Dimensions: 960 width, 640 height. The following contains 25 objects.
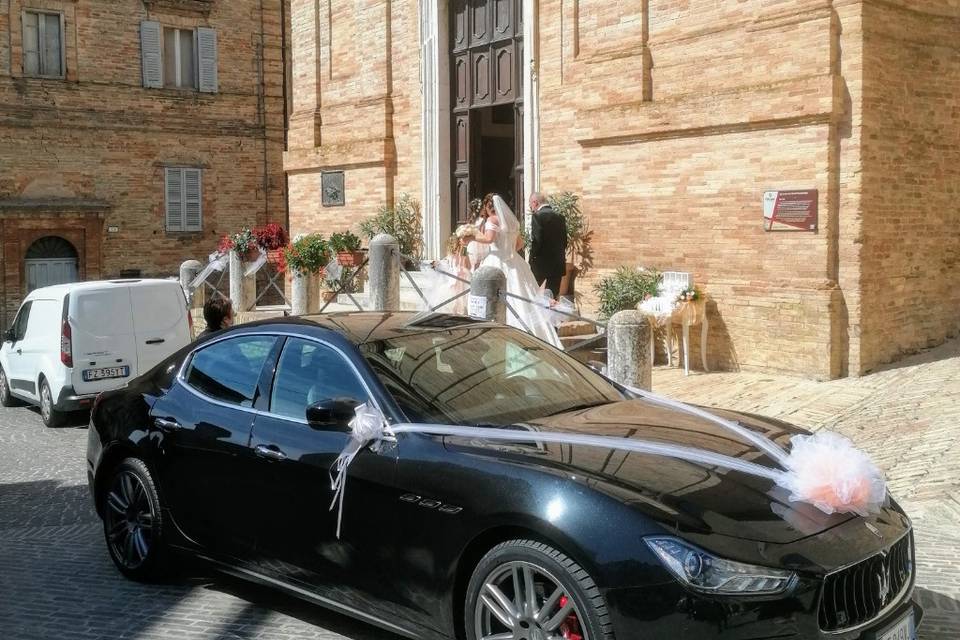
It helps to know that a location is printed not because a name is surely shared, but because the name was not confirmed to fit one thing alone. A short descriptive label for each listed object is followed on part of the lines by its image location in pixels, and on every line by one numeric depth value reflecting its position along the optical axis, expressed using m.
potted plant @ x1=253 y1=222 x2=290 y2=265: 19.48
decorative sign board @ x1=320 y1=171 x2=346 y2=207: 20.36
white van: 12.41
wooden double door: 17.03
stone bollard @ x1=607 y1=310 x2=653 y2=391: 9.33
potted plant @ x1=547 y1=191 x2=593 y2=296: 14.41
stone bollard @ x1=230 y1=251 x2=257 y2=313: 19.64
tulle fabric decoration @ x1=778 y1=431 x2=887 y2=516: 4.02
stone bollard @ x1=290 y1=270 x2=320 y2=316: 17.28
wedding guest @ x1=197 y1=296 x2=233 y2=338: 9.57
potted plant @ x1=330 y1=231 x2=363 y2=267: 17.55
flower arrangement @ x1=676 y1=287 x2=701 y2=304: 12.33
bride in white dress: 13.11
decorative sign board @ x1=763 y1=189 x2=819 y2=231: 11.62
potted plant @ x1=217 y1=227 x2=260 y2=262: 19.61
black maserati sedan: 3.65
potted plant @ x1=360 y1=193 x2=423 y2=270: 18.89
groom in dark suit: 13.22
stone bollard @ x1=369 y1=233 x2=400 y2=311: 13.79
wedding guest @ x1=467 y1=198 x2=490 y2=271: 13.34
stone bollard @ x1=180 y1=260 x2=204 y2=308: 20.44
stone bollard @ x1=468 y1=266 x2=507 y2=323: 10.80
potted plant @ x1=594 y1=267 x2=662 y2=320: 12.91
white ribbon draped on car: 4.04
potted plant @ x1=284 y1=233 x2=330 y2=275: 17.12
